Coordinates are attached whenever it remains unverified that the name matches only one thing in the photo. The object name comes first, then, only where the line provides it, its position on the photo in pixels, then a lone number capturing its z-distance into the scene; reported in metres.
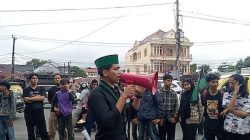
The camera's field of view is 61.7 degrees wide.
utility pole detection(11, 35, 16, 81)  26.97
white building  40.63
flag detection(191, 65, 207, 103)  4.34
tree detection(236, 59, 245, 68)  43.23
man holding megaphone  1.97
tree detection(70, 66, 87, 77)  53.22
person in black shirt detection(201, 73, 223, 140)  3.94
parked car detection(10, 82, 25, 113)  8.91
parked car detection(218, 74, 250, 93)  6.24
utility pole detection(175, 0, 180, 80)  16.55
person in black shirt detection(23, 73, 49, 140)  4.76
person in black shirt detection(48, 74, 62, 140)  5.10
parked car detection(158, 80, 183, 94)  9.48
